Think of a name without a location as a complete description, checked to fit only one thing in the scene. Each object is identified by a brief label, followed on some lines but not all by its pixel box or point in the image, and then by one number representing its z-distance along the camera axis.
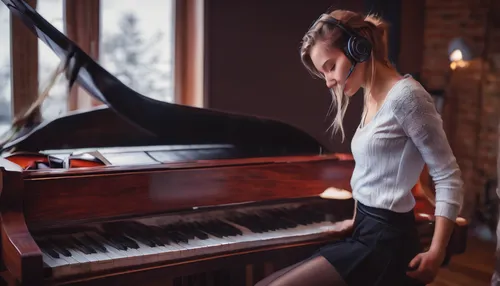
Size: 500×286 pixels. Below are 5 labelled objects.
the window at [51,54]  3.15
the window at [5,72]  3.11
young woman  1.53
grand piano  1.61
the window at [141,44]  3.42
